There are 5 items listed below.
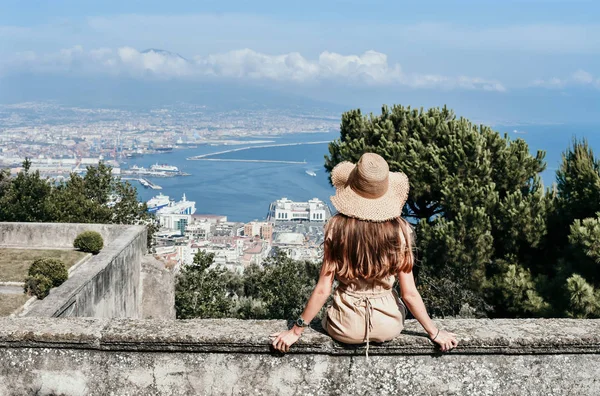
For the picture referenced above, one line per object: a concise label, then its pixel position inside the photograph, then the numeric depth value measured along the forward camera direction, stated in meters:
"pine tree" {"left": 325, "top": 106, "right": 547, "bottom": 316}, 12.27
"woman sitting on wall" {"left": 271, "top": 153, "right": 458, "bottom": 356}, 2.98
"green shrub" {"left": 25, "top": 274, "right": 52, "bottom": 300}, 8.44
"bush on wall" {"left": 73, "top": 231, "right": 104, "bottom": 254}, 11.31
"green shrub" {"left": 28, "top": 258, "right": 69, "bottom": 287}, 8.67
